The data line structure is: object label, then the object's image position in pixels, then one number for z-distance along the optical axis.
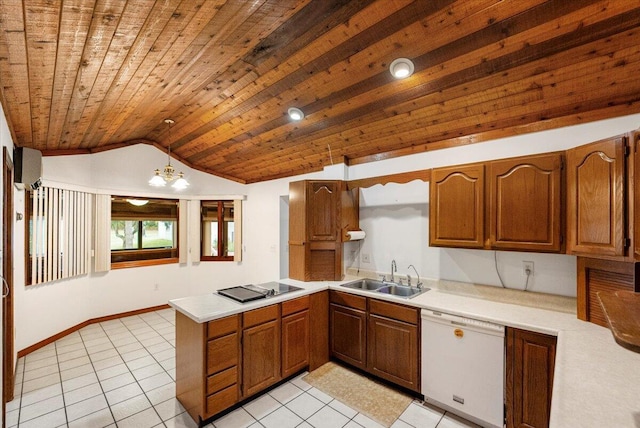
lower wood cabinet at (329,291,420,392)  2.46
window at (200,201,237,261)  5.39
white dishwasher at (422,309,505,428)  2.04
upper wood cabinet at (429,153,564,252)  2.06
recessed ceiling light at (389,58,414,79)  1.98
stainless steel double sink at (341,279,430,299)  2.93
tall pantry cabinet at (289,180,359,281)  3.33
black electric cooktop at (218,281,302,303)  2.51
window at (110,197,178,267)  4.66
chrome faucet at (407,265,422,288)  2.95
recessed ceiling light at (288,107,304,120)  2.79
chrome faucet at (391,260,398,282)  3.20
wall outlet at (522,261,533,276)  2.42
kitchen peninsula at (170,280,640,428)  1.06
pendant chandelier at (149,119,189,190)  3.33
